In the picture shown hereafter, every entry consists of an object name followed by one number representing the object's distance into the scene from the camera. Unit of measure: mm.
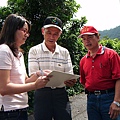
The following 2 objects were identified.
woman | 1707
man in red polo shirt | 2352
